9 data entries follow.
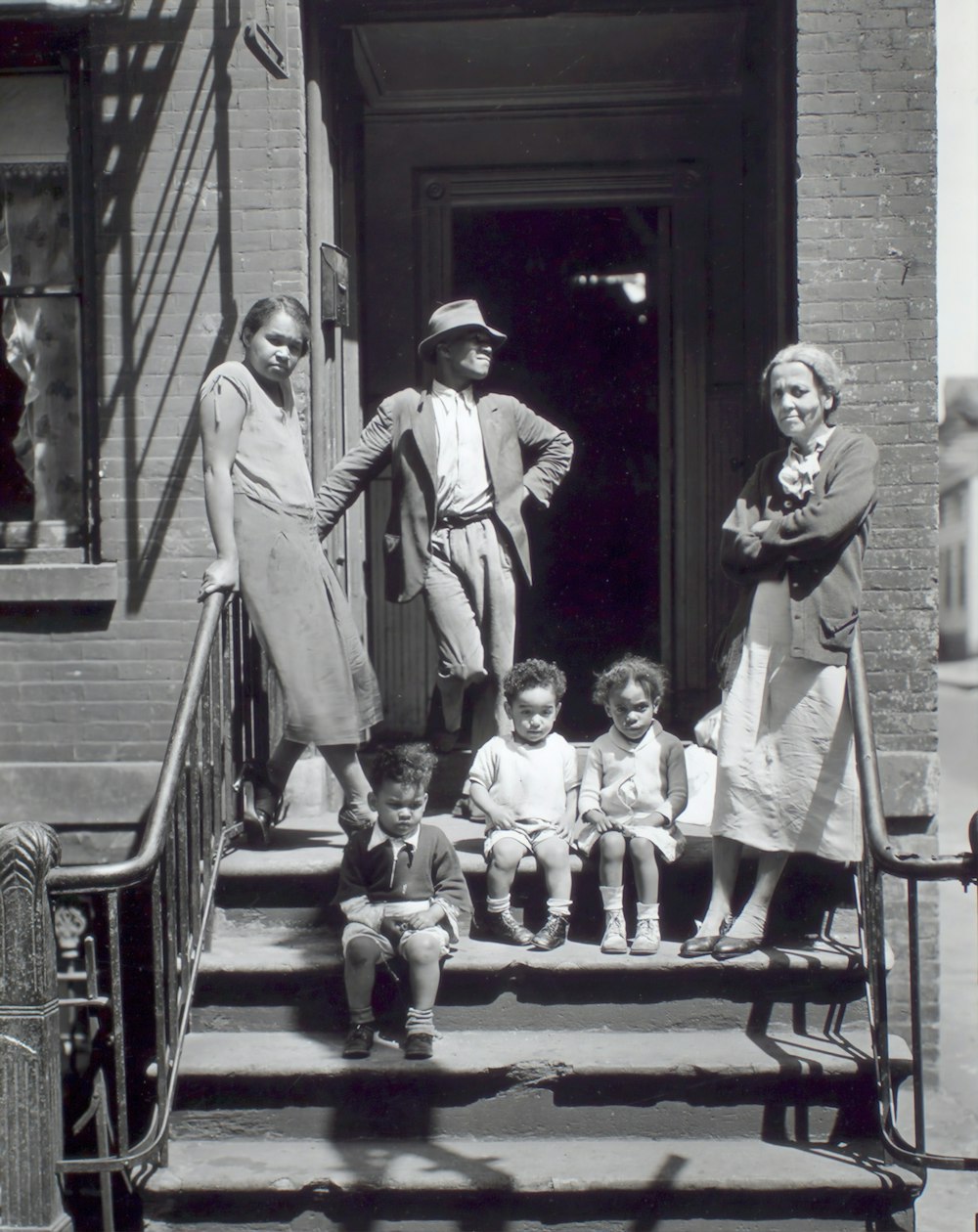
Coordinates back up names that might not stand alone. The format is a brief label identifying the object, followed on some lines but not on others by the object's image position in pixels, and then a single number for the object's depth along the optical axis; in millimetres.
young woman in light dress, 4629
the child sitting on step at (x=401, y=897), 4133
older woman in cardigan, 4285
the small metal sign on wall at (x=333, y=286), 5508
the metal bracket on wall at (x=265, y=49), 4914
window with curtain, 5789
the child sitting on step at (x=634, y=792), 4418
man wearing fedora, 5090
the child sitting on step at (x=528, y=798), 4434
